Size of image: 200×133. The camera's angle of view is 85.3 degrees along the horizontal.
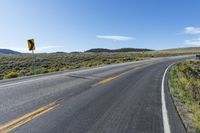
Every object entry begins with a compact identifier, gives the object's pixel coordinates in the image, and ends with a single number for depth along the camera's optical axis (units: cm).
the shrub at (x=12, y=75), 869
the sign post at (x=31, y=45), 940
